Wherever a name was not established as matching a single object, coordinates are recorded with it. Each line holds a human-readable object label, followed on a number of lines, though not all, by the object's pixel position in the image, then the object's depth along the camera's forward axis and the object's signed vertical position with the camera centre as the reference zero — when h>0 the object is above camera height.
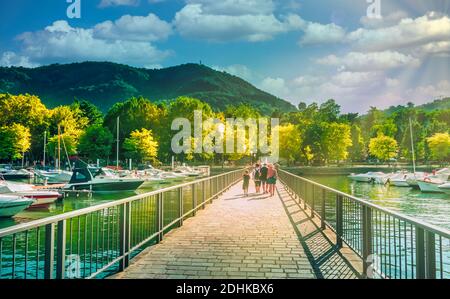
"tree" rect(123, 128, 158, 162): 61.78 +1.84
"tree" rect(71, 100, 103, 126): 80.31 +9.79
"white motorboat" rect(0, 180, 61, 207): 22.19 -2.14
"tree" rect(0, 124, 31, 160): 53.35 +2.33
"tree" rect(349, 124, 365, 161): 89.36 +3.25
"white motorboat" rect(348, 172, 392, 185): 44.22 -2.42
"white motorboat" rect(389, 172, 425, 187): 38.67 -2.20
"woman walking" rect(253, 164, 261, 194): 20.05 -1.16
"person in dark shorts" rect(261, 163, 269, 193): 19.12 -0.72
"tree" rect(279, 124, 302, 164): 74.81 +2.85
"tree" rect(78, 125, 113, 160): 64.93 +2.45
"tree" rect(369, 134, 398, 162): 79.44 +2.25
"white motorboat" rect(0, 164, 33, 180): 48.63 -2.17
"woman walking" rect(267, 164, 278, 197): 18.19 -0.93
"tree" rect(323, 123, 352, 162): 72.81 +3.17
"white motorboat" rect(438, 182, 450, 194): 30.34 -2.33
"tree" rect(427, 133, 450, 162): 67.44 +2.19
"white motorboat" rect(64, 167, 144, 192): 30.73 -2.08
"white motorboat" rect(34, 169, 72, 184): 40.00 -2.10
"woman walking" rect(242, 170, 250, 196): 18.75 -1.12
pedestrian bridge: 3.80 -1.58
